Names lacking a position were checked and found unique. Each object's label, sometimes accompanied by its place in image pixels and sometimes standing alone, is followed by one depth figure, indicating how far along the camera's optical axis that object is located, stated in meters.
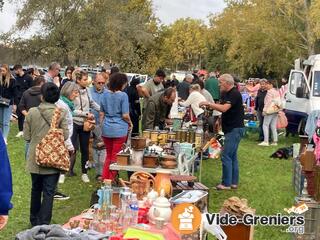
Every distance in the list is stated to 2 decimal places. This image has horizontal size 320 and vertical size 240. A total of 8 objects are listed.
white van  13.30
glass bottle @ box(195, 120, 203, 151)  7.73
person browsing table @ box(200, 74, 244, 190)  7.76
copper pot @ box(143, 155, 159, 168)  5.88
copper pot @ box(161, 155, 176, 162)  5.78
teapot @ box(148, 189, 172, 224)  3.80
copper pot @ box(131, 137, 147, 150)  6.09
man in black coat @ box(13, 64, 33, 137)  12.84
